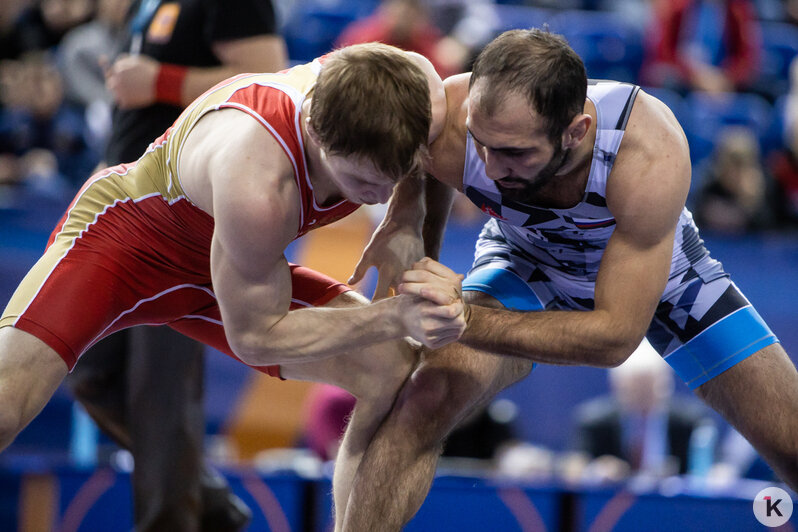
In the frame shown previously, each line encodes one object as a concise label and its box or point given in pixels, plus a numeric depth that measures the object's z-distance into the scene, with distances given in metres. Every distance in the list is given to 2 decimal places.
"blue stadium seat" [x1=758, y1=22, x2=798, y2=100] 18.73
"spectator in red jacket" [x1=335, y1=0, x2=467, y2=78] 14.64
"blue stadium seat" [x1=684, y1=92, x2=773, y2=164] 16.44
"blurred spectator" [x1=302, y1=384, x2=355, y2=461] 10.96
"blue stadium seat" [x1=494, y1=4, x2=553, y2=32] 18.28
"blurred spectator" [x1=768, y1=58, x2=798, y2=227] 14.95
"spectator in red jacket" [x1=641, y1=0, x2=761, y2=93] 17.81
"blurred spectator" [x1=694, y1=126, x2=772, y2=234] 14.18
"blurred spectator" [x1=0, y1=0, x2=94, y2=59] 14.93
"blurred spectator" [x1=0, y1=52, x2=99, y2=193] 13.51
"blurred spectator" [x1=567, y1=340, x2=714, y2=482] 11.43
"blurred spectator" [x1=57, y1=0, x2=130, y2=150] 14.26
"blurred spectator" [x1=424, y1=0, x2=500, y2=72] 15.48
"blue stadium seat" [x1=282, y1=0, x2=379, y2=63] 17.59
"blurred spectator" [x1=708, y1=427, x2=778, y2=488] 10.91
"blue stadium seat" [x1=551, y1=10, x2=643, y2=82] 17.98
